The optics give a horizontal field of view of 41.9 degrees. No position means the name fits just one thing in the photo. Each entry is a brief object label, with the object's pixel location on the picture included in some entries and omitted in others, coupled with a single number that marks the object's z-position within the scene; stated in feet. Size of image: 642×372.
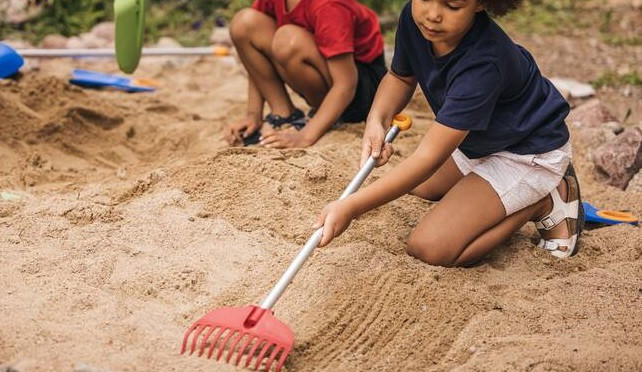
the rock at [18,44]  16.74
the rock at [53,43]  17.19
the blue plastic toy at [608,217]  10.63
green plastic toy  11.87
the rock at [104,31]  17.85
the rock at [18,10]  17.84
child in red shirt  11.67
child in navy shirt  8.34
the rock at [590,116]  13.52
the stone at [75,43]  17.12
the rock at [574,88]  14.87
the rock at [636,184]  11.86
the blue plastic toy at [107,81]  15.08
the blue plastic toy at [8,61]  13.35
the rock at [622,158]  11.92
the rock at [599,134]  13.01
